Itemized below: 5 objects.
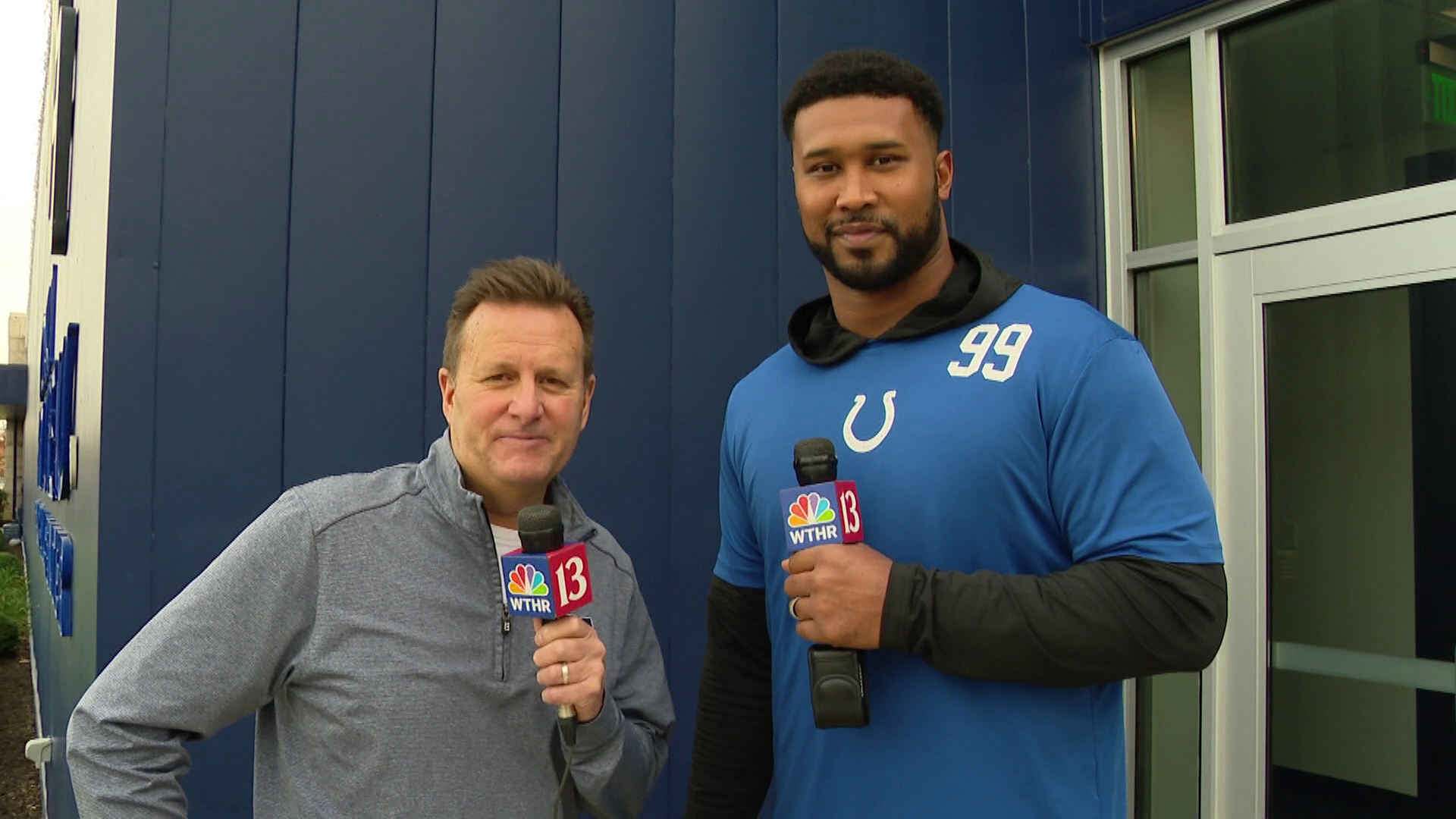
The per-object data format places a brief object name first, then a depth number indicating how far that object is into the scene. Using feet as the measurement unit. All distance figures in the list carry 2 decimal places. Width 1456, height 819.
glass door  9.21
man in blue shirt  4.35
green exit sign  9.46
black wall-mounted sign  11.32
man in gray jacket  4.39
